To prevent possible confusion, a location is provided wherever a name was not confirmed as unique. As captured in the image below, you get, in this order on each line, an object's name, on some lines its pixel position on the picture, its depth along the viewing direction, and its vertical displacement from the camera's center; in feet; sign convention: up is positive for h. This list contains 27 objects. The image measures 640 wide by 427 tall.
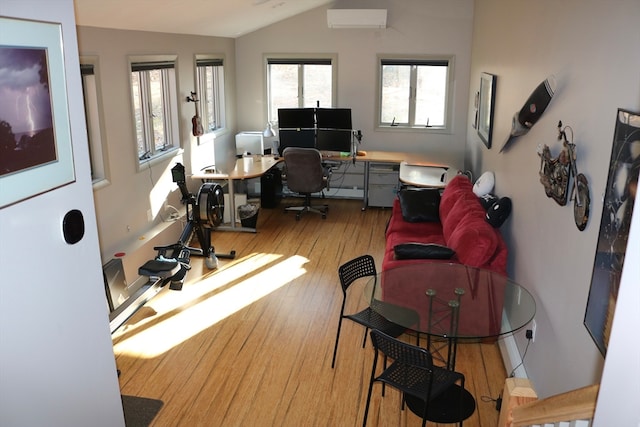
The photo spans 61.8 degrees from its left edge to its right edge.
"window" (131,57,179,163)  18.40 -0.48
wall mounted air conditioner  23.90 +3.35
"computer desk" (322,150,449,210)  20.92 -3.12
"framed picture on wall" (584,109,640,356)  6.49 -1.63
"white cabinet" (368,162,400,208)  25.08 -4.15
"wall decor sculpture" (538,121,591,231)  8.32 -1.45
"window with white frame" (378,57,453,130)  25.67 +0.01
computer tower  25.38 -4.46
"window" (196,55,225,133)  23.11 +0.09
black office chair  22.79 -3.40
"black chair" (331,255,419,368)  11.37 -4.42
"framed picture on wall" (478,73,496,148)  17.45 -0.43
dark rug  10.75 -6.43
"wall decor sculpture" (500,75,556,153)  10.71 -0.30
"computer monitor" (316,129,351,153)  24.97 -2.16
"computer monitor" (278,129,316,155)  25.20 -2.07
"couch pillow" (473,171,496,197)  16.65 -2.79
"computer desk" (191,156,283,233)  21.66 -3.25
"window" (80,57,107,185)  15.06 -0.71
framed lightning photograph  5.33 -0.20
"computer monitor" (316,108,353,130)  24.81 -1.13
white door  5.67 -2.44
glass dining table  10.12 -4.25
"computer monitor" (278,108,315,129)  25.04 -1.14
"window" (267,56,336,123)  26.35 +0.50
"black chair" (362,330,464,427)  8.79 -4.91
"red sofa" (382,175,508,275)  13.00 -3.78
